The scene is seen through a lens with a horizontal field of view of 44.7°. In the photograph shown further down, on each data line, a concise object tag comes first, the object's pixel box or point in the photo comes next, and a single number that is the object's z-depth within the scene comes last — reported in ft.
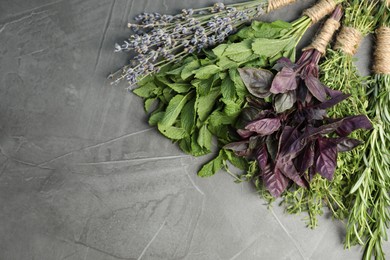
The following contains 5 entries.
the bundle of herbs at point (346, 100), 4.41
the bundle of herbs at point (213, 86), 4.30
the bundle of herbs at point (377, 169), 4.40
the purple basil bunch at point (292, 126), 4.10
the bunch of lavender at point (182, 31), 4.37
